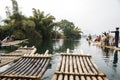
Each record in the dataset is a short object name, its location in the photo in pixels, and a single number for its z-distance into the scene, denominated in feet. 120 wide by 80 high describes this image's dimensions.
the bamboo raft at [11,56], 16.04
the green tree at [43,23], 70.25
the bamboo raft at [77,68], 10.38
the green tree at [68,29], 100.33
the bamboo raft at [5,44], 31.53
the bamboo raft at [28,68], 10.45
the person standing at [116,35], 25.91
